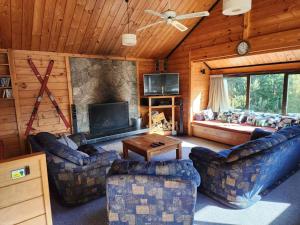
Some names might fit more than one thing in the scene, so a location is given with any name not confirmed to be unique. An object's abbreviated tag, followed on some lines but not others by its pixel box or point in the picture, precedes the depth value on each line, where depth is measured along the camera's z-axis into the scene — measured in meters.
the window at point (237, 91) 5.62
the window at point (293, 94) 4.54
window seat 4.69
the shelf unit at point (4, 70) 4.18
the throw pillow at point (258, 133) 3.51
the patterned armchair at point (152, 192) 1.81
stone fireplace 5.21
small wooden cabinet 1.55
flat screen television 6.02
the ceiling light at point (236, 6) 2.30
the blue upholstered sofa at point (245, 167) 2.39
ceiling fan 2.79
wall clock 4.29
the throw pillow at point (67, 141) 3.32
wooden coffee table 3.47
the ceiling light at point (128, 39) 3.71
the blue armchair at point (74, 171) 2.54
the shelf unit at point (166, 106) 6.01
